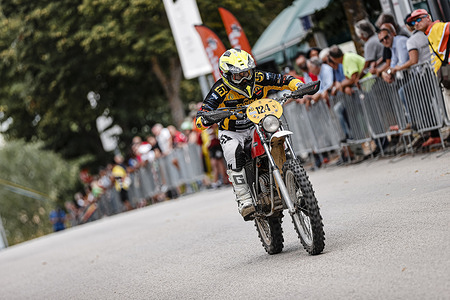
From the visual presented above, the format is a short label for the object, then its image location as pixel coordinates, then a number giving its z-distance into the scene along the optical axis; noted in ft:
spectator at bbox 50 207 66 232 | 124.57
